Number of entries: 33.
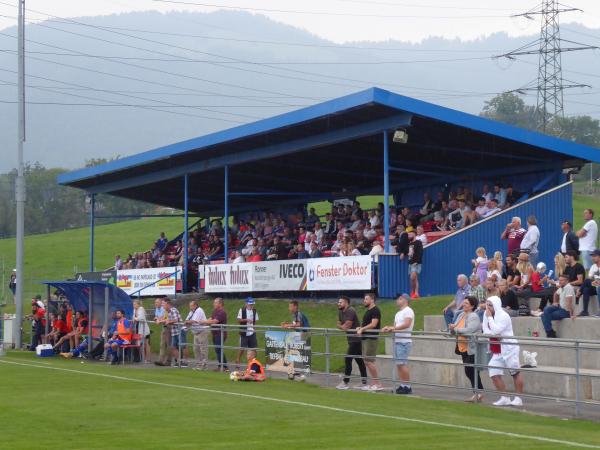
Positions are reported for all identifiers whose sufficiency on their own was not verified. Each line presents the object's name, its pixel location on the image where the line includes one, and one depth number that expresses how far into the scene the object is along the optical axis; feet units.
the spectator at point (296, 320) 74.13
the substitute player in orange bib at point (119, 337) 93.25
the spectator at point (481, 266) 75.61
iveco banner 99.66
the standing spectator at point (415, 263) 87.76
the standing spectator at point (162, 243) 151.74
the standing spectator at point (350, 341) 67.92
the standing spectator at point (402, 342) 64.34
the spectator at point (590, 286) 65.92
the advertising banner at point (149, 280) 123.34
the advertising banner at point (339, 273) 90.22
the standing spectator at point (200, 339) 83.15
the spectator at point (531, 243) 80.94
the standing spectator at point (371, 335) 66.18
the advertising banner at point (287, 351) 72.23
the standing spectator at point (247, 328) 78.54
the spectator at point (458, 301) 69.49
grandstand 90.84
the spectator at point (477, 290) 67.62
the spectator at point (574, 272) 66.33
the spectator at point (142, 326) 93.97
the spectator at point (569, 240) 75.05
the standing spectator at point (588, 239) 75.05
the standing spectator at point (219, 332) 80.23
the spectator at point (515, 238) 83.66
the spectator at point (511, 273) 72.12
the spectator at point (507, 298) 66.69
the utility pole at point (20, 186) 113.09
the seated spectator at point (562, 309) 63.87
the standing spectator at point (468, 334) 60.00
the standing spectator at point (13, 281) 156.61
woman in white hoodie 57.36
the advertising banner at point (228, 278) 108.17
